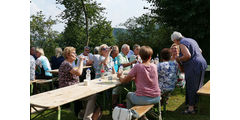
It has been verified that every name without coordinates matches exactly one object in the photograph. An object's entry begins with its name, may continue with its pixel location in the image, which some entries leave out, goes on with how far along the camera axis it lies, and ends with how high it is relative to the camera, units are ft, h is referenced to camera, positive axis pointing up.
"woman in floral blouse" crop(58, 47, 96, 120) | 11.14 -0.77
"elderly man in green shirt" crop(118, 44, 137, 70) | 18.21 +0.12
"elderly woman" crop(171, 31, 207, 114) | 13.44 -0.49
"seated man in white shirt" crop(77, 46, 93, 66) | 23.26 +0.60
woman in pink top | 10.10 -0.99
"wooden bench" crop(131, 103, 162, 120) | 9.27 -2.28
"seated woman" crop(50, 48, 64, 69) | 20.58 +0.13
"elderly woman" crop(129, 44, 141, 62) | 18.67 +0.35
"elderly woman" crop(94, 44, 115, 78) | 14.70 -0.01
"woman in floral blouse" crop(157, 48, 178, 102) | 12.39 -0.82
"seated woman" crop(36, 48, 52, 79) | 19.24 -0.43
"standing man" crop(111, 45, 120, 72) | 16.96 +0.48
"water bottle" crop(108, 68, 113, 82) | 12.42 -0.91
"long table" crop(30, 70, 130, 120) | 7.87 -1.50
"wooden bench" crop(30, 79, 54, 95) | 17.69 -1.85
